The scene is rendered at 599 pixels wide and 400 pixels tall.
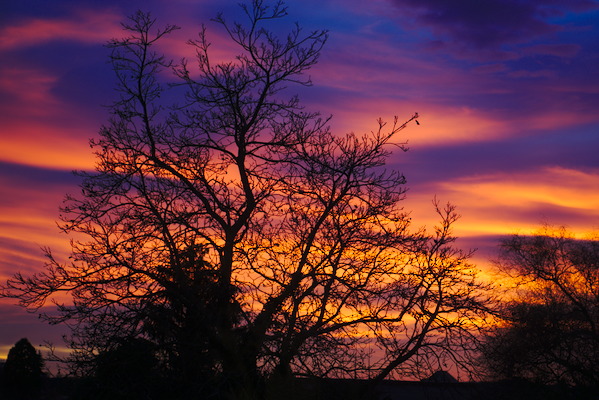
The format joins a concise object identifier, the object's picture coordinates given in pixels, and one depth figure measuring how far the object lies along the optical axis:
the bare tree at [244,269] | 17.00
